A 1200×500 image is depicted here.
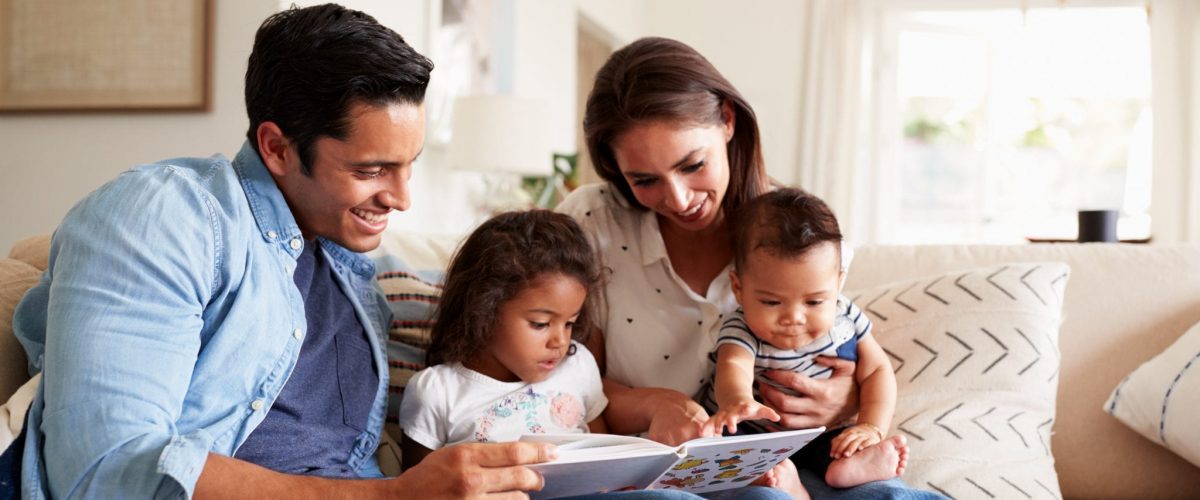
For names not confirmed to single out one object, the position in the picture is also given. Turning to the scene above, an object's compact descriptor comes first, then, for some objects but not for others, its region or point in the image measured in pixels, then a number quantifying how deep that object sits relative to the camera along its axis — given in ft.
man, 3.79
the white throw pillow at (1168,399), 6.07
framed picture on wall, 10.64
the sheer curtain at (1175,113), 22.20
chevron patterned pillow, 5.90
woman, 5.73
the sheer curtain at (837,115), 23.85
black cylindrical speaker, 8.48
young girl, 5.50
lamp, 12.94
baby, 5.35
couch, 6.23
